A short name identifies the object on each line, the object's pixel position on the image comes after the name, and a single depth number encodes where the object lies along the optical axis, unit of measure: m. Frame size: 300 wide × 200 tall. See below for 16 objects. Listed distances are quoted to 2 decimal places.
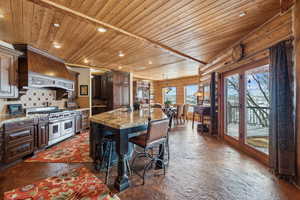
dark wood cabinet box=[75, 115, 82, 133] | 4.71
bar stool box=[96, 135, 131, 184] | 2.32
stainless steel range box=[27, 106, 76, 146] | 3.64
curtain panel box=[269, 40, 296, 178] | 2.07
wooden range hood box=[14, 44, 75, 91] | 3.26
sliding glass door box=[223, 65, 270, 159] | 2.98
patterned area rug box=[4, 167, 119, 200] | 1.82
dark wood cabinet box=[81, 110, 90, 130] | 5.09
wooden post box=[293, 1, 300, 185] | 1.95
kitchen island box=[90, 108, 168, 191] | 1.93
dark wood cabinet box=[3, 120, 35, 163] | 2.53
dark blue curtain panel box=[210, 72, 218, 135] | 4.68
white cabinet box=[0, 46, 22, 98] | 2.83
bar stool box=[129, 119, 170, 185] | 2.00
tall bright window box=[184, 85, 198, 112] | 8.81
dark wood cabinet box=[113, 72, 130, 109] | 6.54
